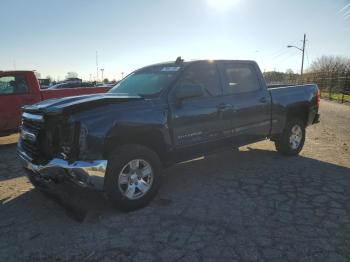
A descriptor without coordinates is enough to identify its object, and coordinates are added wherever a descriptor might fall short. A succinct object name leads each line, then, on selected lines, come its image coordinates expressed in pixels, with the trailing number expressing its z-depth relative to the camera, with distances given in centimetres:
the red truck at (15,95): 972
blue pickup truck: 426
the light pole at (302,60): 4819
